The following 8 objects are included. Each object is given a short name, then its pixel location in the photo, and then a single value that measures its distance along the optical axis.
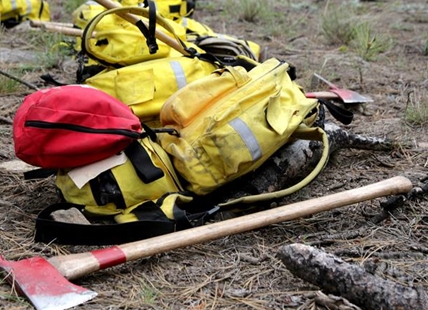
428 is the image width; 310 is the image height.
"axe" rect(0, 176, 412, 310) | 2.20
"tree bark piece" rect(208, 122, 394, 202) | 3.03
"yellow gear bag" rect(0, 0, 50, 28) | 6.15
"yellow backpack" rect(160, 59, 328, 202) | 2.81
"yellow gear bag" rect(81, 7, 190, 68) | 3.59
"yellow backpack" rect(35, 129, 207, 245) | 2.61
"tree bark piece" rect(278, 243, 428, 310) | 2.09
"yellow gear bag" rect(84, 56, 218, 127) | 3.35
